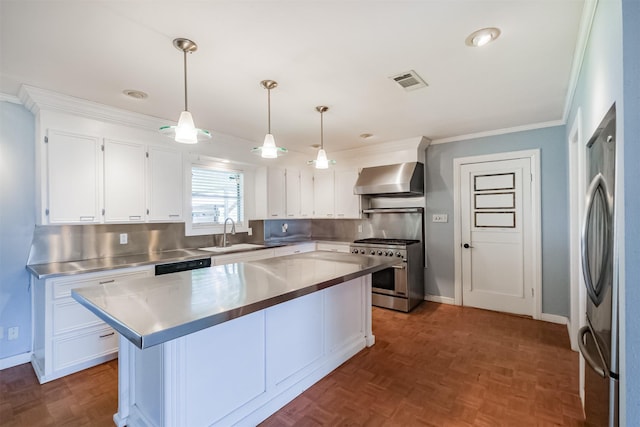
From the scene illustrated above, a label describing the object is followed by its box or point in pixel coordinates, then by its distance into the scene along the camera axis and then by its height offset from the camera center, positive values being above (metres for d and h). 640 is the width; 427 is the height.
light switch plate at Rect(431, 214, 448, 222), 4.32 -0.06
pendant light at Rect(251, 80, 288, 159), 2.31 +0.52
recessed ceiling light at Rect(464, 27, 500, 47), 1.78 +1.09
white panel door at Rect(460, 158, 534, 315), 3.78 -0.30
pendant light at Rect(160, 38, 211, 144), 1.80 +0.54
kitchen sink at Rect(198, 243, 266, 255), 3.70 -0.44
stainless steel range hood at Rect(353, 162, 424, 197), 4.13 +0.49
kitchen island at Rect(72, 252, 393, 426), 1.38 -0.76
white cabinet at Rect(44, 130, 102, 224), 2.64 +0.36
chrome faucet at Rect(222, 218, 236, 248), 4.21 -0.22
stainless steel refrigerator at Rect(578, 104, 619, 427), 1.14 -0.30
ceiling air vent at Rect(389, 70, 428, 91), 2.31 +1.09
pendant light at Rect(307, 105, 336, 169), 2.76 +0.50
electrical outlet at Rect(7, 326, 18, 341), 2.65 -1.04
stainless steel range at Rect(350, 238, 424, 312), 4.01 -0.87
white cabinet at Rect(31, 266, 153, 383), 2.43 -0.99
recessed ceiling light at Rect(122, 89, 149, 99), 2.58 +1.09
